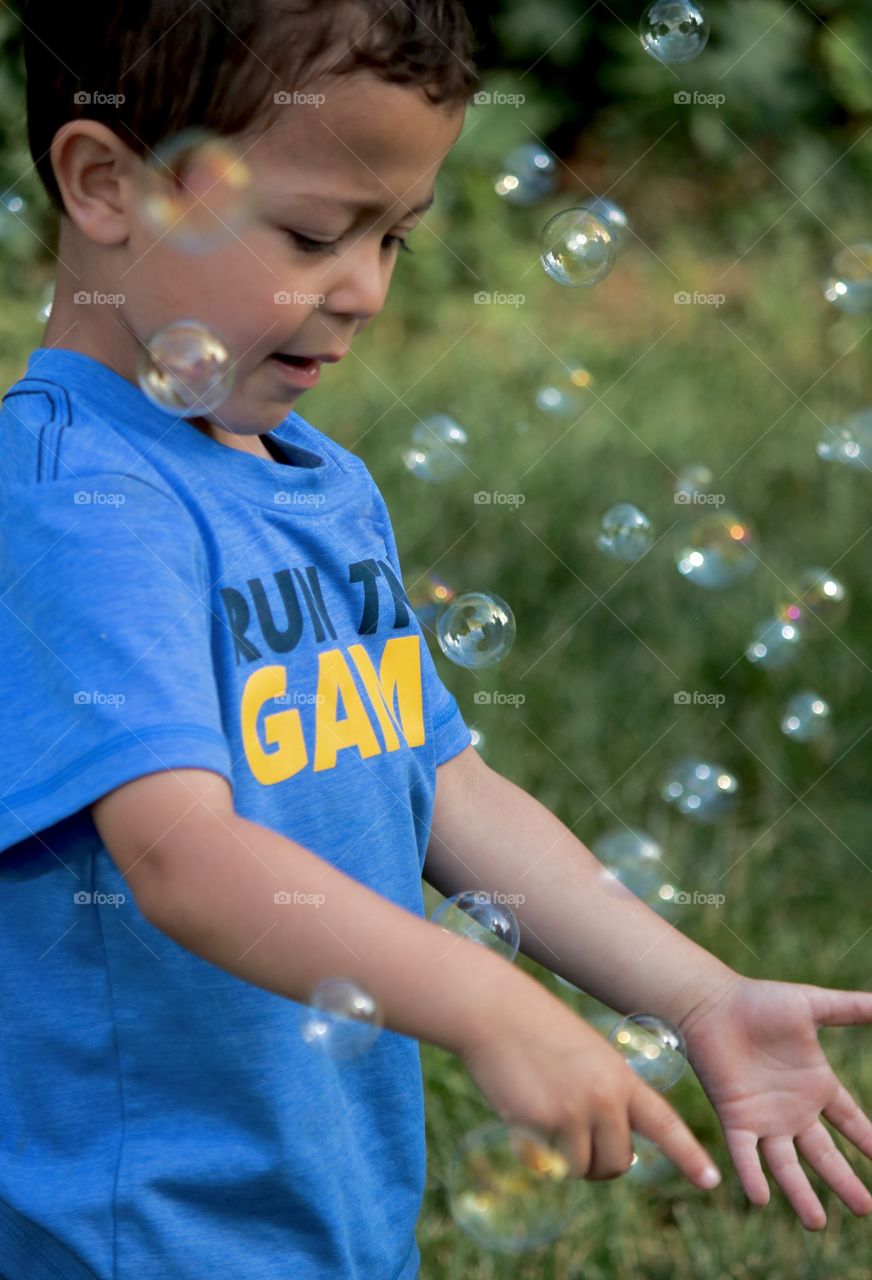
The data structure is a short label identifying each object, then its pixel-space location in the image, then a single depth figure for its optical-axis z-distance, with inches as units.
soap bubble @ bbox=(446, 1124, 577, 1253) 43.1
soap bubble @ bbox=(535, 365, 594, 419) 139.6
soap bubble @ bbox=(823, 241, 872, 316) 99.7
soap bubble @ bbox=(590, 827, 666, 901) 69.5
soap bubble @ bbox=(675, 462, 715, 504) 134.6
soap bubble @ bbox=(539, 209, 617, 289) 80.4
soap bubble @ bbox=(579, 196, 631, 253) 82.0
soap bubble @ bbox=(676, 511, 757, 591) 88.5
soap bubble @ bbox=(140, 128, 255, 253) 43.9
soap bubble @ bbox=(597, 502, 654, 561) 90.7
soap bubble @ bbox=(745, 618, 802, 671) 105.5
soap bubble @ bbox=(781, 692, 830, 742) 100.7
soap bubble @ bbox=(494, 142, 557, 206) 101.8
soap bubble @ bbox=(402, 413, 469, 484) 88.4
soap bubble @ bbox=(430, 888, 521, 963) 53.9
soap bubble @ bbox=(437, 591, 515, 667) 73.1
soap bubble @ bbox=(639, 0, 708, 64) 92.4
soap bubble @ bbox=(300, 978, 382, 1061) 39.0
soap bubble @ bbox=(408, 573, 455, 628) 77.8
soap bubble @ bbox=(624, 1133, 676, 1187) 50.2
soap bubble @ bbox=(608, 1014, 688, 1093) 52.4
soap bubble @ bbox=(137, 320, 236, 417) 43.6
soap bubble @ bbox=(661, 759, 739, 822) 90.1
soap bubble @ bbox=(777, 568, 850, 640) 109.7
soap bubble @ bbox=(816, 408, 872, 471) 102.4
